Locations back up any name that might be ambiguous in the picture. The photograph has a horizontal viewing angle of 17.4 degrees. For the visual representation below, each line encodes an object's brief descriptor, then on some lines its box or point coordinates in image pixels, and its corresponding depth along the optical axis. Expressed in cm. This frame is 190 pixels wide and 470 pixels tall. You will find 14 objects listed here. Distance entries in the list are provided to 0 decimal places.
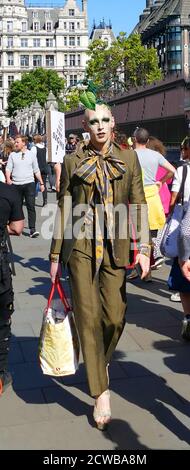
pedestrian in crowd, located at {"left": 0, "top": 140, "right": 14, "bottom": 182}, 1125
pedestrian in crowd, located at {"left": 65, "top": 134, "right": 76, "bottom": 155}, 1633
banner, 989
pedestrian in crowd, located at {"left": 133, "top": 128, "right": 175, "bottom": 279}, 643
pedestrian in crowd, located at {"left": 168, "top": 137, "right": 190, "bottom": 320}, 479
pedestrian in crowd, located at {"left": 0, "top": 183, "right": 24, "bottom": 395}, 367
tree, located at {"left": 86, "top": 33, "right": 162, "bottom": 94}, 5150
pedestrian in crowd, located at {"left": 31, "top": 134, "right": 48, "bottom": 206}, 1480
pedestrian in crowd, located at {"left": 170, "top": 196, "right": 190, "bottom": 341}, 305
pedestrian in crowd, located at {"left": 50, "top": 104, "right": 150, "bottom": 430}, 329
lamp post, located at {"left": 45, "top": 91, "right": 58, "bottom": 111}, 2000
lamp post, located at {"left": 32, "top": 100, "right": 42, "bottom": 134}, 4062
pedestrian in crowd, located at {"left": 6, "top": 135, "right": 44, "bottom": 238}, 980
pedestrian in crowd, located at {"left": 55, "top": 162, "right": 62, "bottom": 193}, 821
